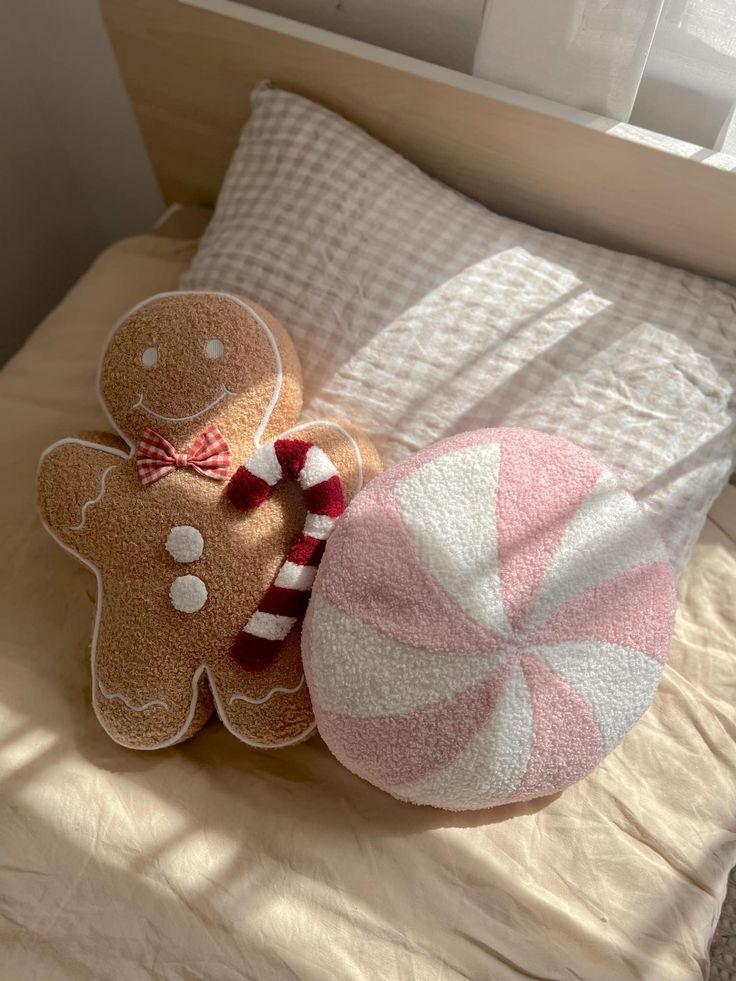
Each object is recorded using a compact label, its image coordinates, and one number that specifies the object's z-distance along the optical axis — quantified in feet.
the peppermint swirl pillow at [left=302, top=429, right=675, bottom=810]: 2.44
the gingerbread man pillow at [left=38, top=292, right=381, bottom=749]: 2.83
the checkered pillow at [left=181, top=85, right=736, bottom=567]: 3.14
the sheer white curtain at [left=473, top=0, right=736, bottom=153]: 3.00
